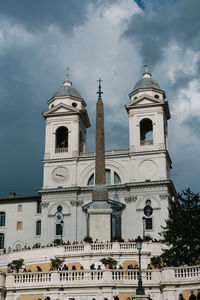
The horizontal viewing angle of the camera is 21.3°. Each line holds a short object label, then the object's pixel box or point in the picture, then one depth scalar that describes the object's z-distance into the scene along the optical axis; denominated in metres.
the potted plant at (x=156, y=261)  38.49
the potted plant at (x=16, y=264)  41.72
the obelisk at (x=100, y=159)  61.41
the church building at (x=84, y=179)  70.56
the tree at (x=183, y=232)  38.72
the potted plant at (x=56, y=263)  39.12
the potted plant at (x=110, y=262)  36.50
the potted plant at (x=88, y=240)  48.99
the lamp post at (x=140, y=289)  28.53
